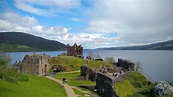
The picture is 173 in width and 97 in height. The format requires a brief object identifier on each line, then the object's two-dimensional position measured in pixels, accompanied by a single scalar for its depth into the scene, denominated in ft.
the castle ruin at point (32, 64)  125.89
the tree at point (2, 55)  140.40
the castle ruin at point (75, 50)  207.06
